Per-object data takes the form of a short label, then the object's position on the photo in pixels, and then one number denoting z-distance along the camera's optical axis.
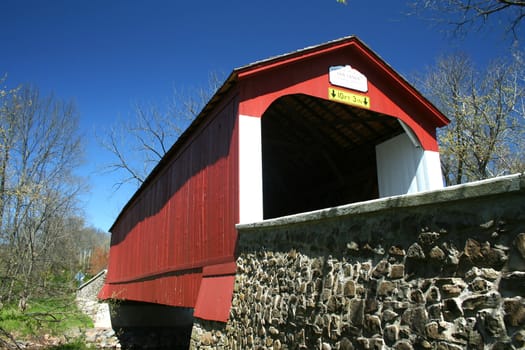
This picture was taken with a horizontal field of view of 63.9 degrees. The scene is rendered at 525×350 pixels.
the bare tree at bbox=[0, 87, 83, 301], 19.91
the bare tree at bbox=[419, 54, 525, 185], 16.45
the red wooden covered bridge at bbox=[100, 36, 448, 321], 6.58
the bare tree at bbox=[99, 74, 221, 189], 25.55
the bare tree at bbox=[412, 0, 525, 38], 5.87
